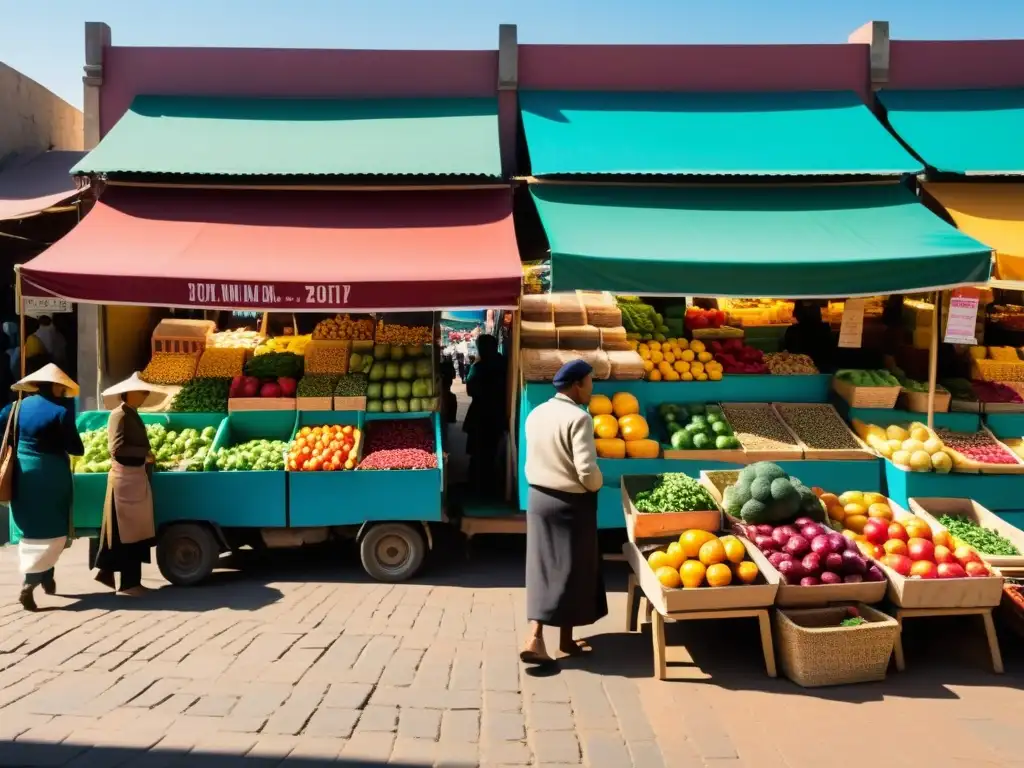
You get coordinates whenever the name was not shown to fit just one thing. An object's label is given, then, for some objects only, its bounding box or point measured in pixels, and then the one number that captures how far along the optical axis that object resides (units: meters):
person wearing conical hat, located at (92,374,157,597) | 6.48
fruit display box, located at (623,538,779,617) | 4.89
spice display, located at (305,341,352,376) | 8.30
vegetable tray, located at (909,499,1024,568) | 5.65
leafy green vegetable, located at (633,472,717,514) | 5.62
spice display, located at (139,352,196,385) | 8.51
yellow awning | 7.70
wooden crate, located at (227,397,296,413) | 7.71
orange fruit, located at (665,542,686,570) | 5.17
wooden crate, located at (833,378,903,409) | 7.90
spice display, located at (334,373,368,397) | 7.80
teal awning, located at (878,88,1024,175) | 8.81
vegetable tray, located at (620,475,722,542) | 5.53
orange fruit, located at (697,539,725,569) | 5.10
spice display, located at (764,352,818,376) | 8.23
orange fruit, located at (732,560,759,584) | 5.01
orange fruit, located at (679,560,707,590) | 4.98
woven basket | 4.80
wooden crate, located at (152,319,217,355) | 9.04
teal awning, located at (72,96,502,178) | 8.47
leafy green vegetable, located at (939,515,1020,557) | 5.80
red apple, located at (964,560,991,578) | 5.21
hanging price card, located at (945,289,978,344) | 7.77
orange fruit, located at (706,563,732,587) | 4.96
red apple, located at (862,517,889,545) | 5.67
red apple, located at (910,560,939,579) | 5.17
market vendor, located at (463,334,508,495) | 9.20
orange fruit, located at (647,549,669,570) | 5.18
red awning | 7.03
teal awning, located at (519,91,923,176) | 8.55
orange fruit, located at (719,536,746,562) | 5.14
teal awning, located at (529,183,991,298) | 7.13
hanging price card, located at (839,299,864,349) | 7.98
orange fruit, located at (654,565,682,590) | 5.00
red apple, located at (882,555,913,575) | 5.26
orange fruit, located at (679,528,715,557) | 5.22
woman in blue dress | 6.30
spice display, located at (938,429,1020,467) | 7.40
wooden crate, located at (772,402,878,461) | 7.42
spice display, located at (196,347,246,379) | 8.47
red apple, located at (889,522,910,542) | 5.62
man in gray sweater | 5.04
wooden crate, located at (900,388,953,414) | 7.97
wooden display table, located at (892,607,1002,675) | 5.12
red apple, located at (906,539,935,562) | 5.35
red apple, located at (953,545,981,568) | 5.31
